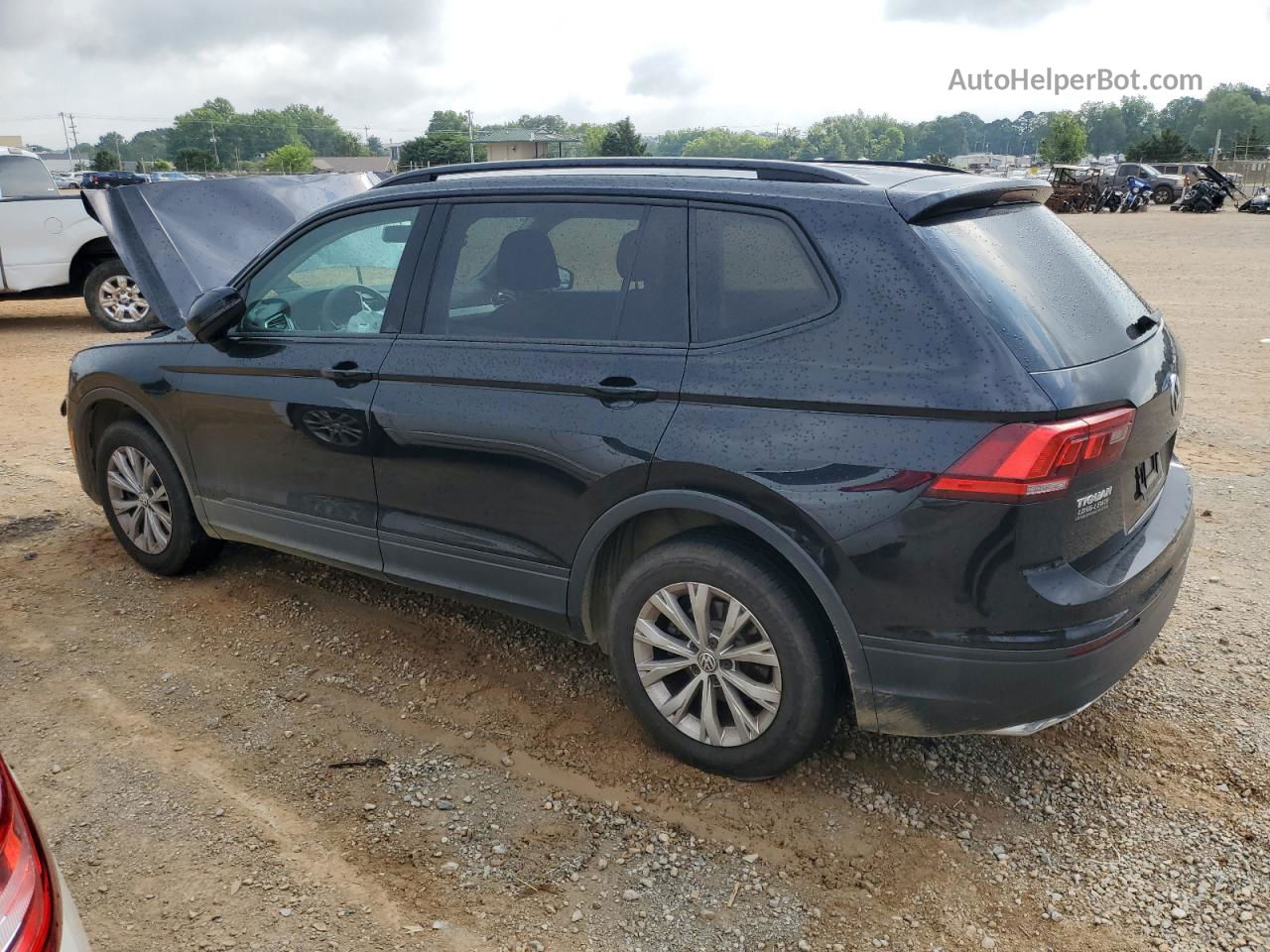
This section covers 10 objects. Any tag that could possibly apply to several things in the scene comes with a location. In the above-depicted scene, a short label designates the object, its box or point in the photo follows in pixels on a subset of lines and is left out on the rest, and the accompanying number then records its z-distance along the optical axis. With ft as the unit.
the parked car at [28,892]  4.67
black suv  8.68
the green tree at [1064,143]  295.69
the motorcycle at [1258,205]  112.27
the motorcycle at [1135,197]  122.11
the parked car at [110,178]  74.43
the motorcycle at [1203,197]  116.57
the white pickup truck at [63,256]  37.09
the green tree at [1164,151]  211.20
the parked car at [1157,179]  132.87
